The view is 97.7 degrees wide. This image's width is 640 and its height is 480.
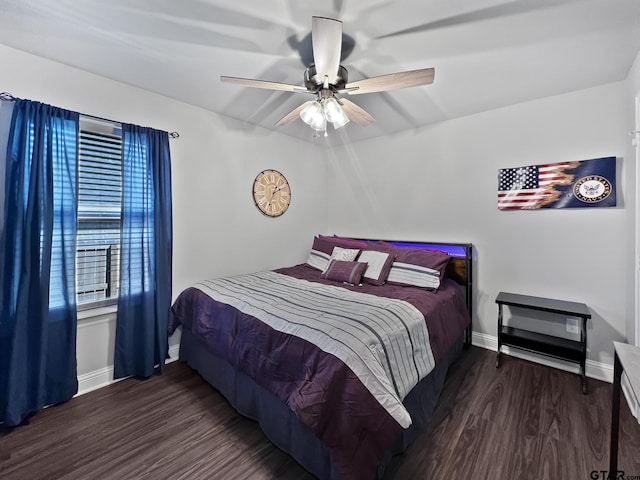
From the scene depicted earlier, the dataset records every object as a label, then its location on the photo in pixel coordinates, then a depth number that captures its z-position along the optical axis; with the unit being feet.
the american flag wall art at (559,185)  7.90
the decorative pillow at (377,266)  9.47
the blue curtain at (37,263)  6.24
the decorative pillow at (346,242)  11.43
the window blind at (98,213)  7.47
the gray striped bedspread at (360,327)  4.75
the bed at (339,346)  4.53
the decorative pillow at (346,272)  9.50
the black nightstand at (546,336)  7.55
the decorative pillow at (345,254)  10.44
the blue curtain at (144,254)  7.87
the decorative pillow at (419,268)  8.83
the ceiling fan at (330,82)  5.08
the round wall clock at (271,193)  11.59
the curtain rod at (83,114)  6.25
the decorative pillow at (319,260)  11.50
